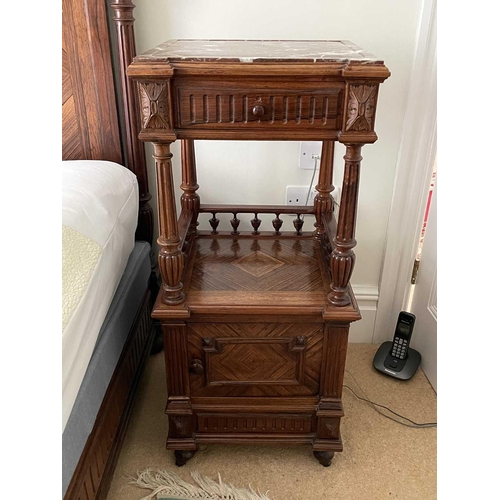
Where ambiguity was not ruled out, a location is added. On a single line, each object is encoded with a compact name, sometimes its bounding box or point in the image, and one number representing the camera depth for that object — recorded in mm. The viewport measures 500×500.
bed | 868
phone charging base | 1438
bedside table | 838
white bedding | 827
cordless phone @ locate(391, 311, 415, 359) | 1439
